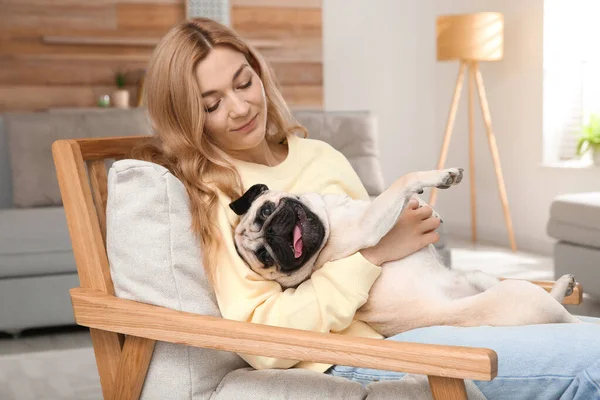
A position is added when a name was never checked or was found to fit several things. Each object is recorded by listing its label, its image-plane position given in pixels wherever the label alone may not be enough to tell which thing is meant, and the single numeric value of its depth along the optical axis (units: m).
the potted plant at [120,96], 6.41
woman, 1.63
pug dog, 1.65
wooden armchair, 1.33
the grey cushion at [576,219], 4.02
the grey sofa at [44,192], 3.66
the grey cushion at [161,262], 1.63
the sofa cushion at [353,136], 4.42
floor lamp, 5.66
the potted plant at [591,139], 5.30
